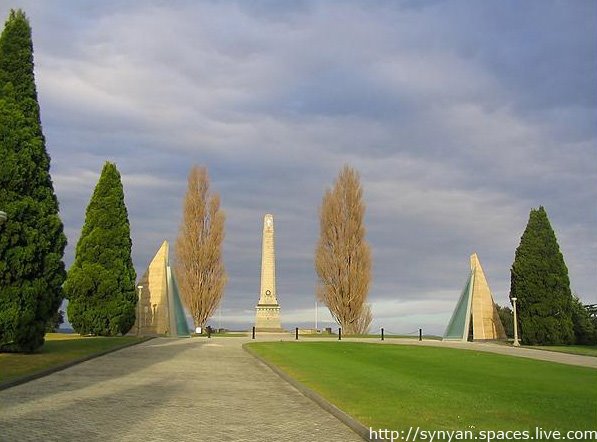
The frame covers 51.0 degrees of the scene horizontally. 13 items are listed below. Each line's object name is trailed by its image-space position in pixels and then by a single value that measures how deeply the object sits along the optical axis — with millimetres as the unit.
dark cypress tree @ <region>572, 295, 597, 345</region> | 33250
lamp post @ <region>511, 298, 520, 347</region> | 31411
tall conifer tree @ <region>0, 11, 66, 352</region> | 17703
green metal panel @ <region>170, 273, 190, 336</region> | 39875
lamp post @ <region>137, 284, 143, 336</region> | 38594
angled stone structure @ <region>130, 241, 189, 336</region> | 39219
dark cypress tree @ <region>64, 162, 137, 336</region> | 32062
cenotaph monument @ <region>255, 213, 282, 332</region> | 46688
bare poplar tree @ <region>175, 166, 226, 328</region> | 46531
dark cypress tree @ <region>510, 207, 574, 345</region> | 31750
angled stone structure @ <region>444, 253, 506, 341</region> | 38062
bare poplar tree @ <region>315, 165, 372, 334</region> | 44469
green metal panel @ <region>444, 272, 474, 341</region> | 37875
